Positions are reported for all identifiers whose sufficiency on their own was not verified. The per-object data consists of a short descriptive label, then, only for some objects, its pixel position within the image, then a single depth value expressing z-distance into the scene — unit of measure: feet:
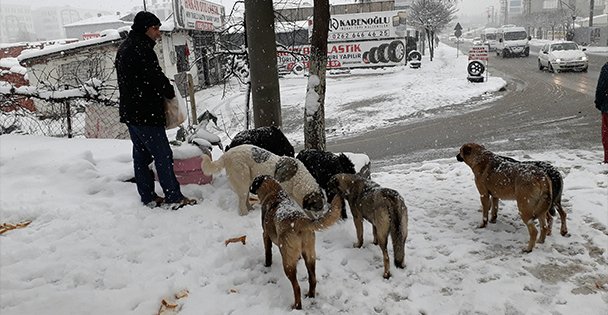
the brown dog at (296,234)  10.75
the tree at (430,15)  122.86
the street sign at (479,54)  64.64
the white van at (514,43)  115.44
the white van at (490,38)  143.18
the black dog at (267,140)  19.29
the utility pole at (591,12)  145.31
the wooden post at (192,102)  27.96
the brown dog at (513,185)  13.74
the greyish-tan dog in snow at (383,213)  12.55
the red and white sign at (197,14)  68.90
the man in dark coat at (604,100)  22.79
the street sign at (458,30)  99.84
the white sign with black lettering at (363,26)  85.87
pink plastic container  17.18
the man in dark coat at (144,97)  14.35
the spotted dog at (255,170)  15.16
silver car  71.00
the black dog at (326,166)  17.58
